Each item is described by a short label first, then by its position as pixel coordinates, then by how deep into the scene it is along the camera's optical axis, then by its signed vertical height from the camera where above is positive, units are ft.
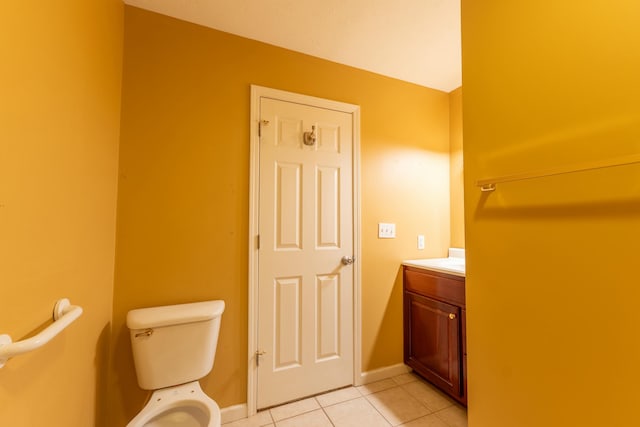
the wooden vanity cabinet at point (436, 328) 5.45 -2.41
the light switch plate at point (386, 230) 6.90 -0.22
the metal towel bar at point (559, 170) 2.10 +0.49
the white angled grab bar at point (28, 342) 1.97 -0.96
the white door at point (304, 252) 5.71 -0.69
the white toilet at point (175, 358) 4.01 -2.24
